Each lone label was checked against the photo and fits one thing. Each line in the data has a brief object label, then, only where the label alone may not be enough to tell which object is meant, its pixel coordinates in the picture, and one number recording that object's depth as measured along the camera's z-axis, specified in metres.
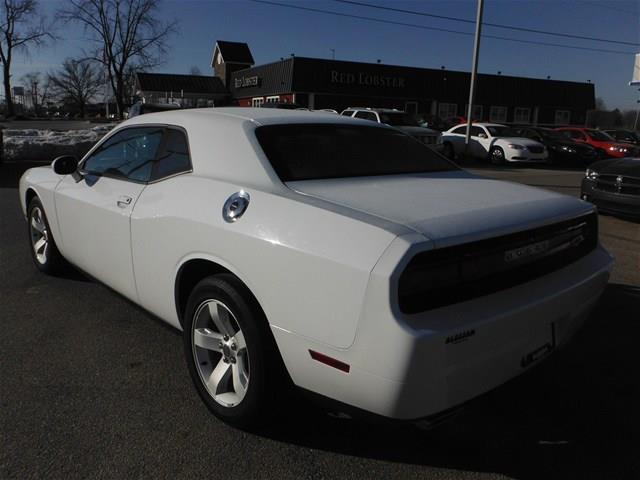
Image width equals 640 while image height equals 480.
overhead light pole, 18.49
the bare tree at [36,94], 97.19
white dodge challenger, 1.93
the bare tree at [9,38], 55.16
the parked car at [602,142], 19.42
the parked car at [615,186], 7.42
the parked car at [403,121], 17.90
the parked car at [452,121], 24.75
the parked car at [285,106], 20.08
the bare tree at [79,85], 88.19
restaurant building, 37.25
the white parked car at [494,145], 18.27
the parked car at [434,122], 23.32
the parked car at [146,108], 14.30
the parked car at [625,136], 22.11
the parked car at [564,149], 20.03
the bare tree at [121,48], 47.94
